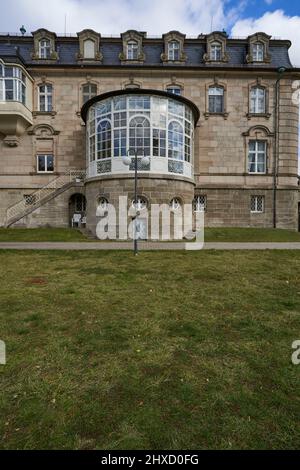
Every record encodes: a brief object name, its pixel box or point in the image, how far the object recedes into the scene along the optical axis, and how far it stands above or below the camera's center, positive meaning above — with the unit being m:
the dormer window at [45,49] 23.69 +15.09
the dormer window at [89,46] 23.48 +15.29
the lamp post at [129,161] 11.03 +2.59
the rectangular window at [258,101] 23.66 +10.66
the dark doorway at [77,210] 21.36 +1.27
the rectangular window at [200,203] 23.20 +1.94
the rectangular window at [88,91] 23.36 +11.31
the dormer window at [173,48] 23.58 +15.24
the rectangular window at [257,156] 23.77 +6.00
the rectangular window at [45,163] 23.73 +5.35
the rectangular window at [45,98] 23.52 +10.85
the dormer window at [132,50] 23.72 +15.01
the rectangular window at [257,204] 23.59 +1.90
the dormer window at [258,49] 23.69 +15.20
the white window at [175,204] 16.93 +1.36
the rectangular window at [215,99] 23.47 +10.71
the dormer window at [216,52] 23.86 +14.97
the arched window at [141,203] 16.42 +1.37
